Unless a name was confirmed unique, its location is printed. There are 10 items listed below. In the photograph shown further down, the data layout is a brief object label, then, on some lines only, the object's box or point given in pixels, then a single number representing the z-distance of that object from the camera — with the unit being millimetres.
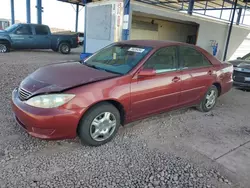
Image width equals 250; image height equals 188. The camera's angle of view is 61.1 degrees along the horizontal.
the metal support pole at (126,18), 7298
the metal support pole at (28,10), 16311
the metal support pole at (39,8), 16052
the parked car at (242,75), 6566
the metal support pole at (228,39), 12019
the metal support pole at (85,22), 9343
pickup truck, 11617
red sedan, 2625
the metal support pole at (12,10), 18250
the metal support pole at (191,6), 11405
